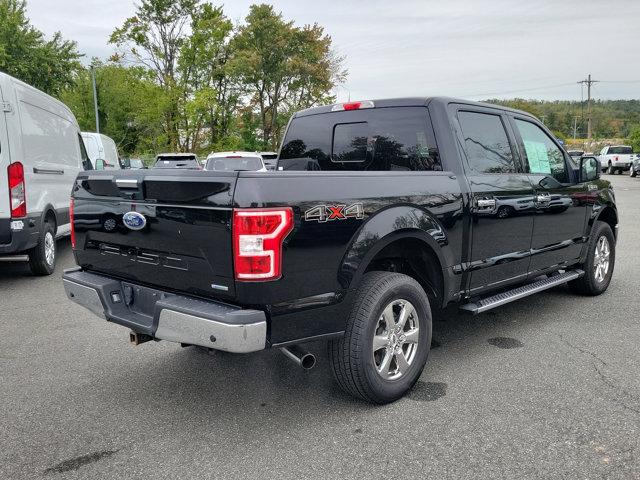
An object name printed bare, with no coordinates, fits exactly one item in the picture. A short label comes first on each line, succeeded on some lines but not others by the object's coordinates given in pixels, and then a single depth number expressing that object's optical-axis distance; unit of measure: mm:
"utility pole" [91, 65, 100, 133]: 34303
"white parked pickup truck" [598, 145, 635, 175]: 39000
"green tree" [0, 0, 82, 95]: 23797
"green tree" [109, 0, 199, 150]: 35781
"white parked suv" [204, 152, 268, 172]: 13555
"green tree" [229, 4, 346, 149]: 36281
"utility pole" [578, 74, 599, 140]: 76350
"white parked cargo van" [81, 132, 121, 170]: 15539
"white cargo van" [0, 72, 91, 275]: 6691
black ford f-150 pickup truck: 2867
